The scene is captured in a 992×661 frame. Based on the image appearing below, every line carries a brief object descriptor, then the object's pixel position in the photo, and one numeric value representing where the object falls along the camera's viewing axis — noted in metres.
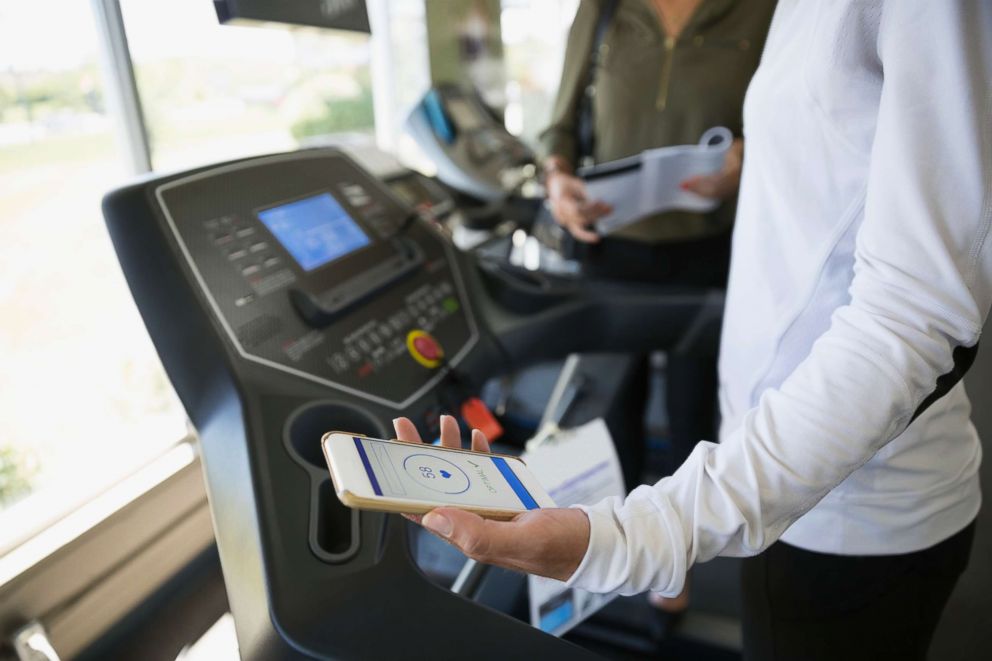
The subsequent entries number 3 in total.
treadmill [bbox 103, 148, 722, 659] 0.64
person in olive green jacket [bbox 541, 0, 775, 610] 1.37
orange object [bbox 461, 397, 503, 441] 0.95
